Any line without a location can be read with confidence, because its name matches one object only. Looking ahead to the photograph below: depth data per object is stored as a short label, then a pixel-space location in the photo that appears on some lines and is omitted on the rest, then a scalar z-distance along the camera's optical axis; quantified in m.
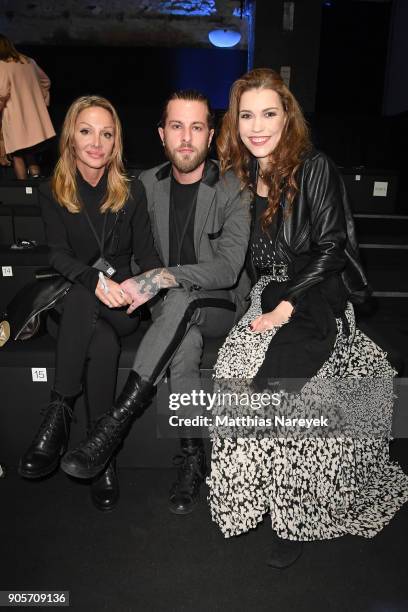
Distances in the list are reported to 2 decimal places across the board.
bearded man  1.56
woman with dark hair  1.50
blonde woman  1.64
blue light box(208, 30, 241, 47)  8.31
